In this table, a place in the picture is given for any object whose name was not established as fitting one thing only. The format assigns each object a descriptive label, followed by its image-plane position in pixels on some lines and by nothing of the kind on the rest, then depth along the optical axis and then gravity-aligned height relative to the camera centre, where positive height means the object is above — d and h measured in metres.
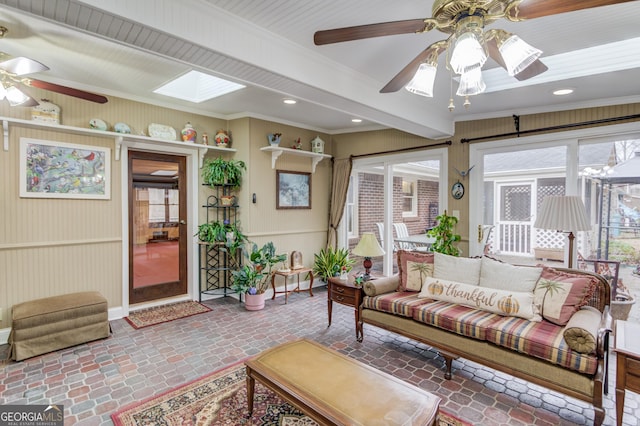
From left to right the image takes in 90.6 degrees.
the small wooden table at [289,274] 4.64 -1.11
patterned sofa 2.04 -0.88
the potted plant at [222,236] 4.38 -0.43
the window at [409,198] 5.71 +0.17
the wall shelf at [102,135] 3.18 +0.81
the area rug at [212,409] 2.09 -1.42
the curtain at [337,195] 5.50 +0.20
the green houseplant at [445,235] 3.85 -0.34
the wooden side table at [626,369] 1.80 -0.91
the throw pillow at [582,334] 1.99 -0.80
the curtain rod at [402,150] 4.39 +0.88
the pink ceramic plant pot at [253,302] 4.25 -1.30
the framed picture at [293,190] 4.98 +0.26
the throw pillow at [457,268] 3.03 -0.60
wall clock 4.23 +0.24
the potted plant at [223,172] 4.34 +0.46
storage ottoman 2.89 -1.17
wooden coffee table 1.58 -1.03
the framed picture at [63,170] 3.34 +0.37
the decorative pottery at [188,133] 4.32 +0.98
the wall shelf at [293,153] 4.65 +0.83
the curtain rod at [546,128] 3.18 +0.91
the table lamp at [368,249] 3.57 -0.48
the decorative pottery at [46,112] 3.29 +0.95
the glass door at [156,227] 4.19 -0.31
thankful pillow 2.55 -0.78
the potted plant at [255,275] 4.26 -0.96
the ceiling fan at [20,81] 2.24 +0.95
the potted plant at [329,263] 5.33 -0.95
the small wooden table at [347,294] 3.35 -0.97
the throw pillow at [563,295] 2.43 -0.68
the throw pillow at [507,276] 2.69 -0.60
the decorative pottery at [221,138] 4.62 +0.98
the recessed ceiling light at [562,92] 3.01 +1.13
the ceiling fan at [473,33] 1.40 +0.87
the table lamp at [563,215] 2.78 -0.05
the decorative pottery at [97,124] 3.64 +0.92
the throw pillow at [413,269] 3.29 -0.65
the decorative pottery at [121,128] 3.77 +0.91
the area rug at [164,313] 3.82 -1.41
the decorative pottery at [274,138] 4.66 +0.99
